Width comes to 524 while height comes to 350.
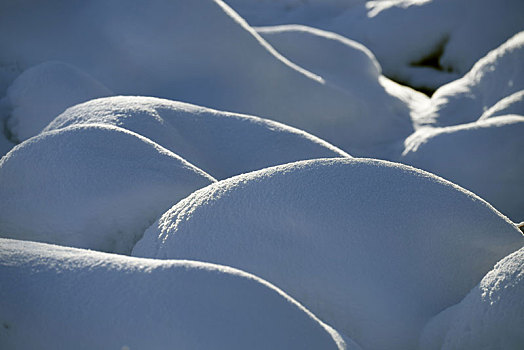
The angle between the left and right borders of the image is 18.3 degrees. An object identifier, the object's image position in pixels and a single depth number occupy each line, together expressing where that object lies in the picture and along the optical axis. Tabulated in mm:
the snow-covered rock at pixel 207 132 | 6227
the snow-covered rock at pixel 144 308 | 4795
